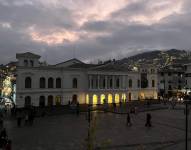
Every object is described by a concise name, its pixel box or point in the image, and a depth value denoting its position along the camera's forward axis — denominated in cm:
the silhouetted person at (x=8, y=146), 1114
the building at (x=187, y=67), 4855
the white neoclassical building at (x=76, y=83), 3084
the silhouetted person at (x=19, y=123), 2014
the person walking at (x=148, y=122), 1982
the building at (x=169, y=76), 5288
